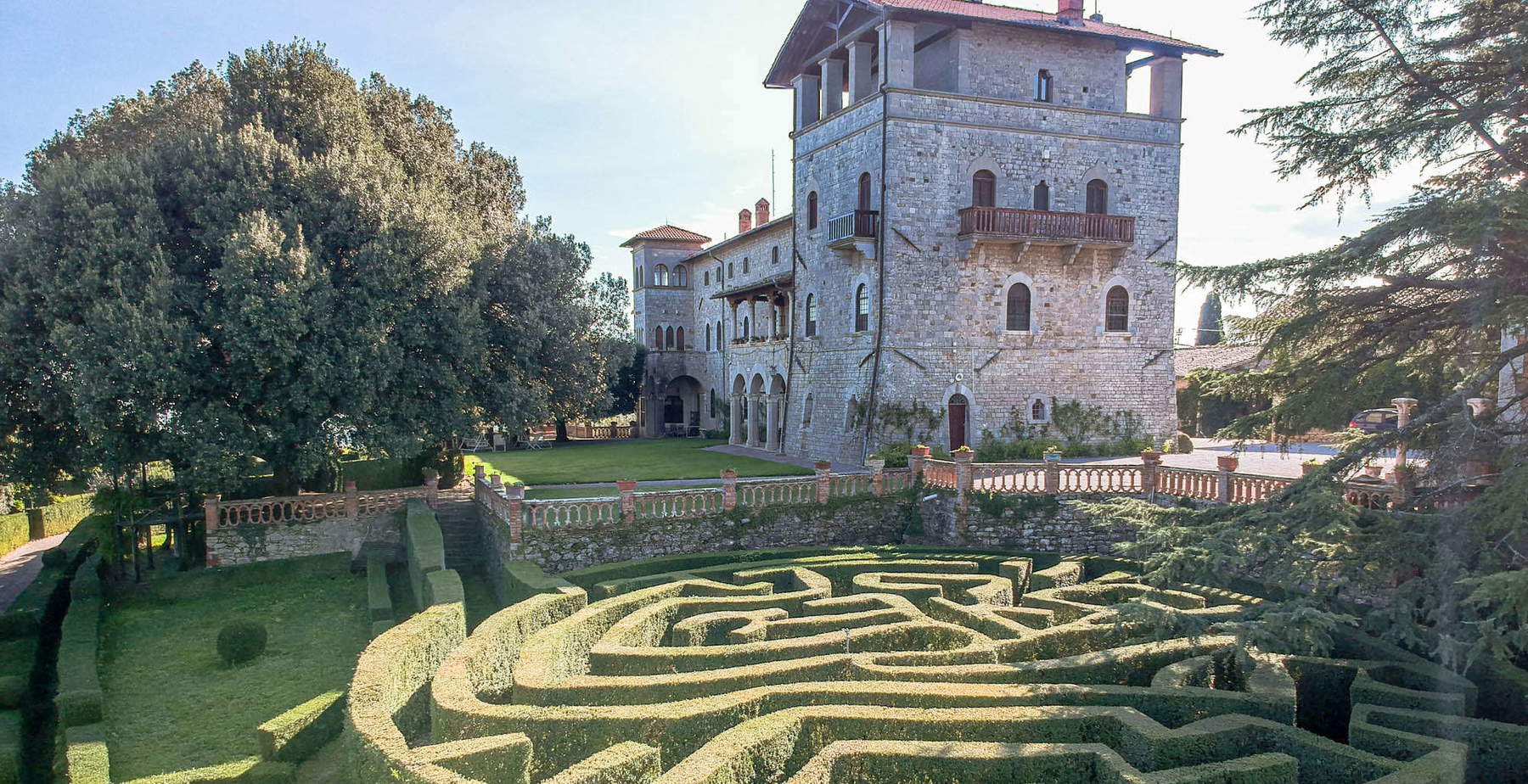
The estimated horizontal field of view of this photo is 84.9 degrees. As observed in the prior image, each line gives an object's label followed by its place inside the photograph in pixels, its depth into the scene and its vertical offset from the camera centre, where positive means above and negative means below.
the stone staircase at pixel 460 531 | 22.05 -3.61
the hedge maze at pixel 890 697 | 8.84 -3.67
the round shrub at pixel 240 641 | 15.41 -4.58
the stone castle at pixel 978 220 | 27.39 +6.23
